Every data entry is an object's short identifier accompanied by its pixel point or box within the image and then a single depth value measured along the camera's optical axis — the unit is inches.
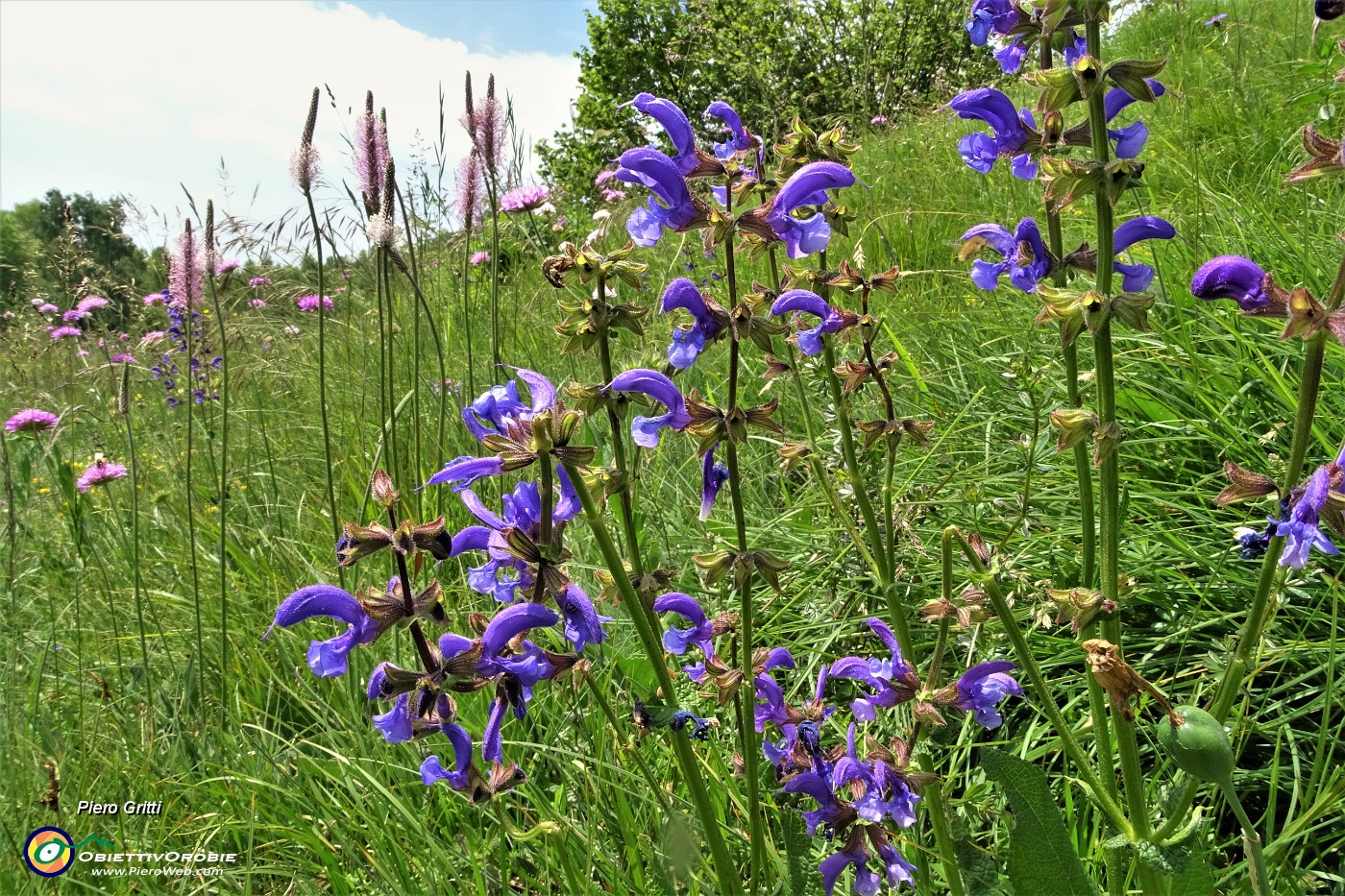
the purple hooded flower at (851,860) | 10.6
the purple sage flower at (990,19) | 9.9
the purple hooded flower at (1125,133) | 10.0
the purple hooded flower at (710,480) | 10.5
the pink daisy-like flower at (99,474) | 21.8
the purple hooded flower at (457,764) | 8.9
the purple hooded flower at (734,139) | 11.1
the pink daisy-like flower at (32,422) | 27.3
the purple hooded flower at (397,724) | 8.5
